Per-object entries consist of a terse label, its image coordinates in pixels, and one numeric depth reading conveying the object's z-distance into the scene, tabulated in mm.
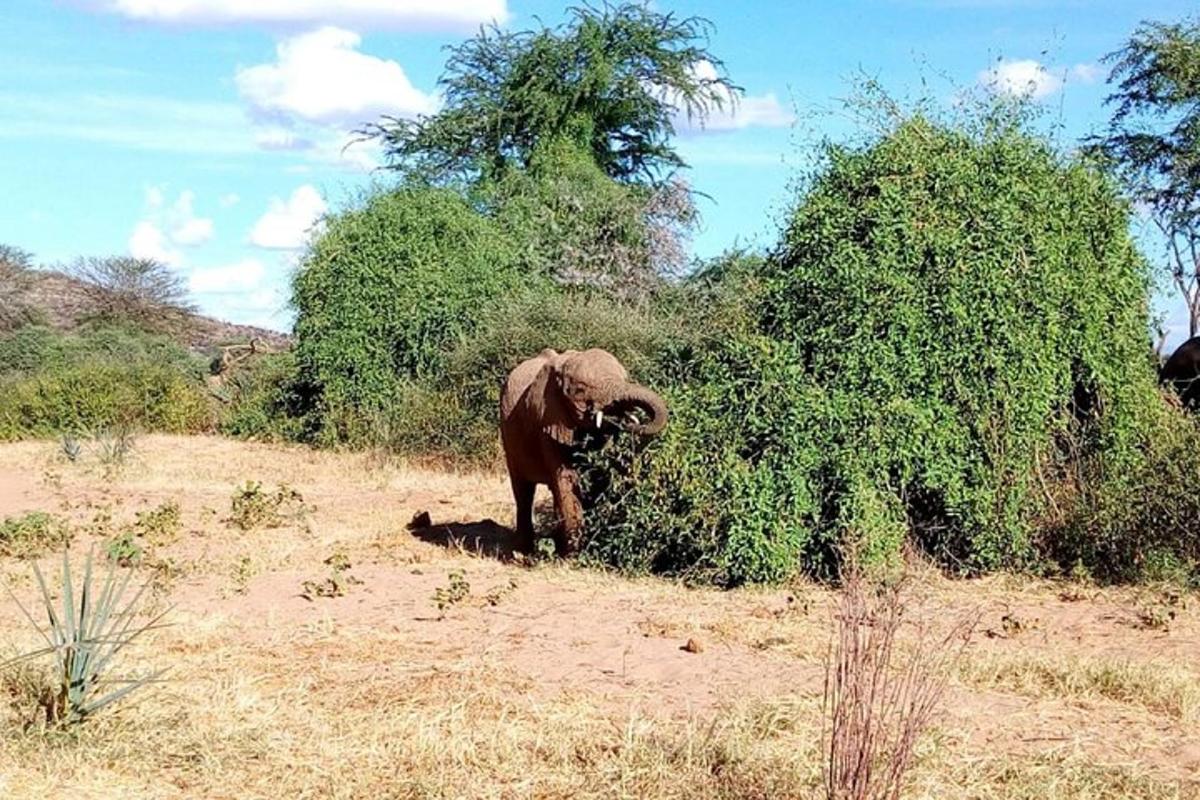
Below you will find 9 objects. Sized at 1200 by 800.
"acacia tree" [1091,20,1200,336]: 22531
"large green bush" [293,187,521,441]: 21422
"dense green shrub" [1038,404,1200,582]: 10195
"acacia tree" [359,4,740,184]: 29766
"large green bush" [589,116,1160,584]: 10273
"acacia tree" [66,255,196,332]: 41750
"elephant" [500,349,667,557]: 10648
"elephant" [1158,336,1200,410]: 14680
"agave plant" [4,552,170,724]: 6438
